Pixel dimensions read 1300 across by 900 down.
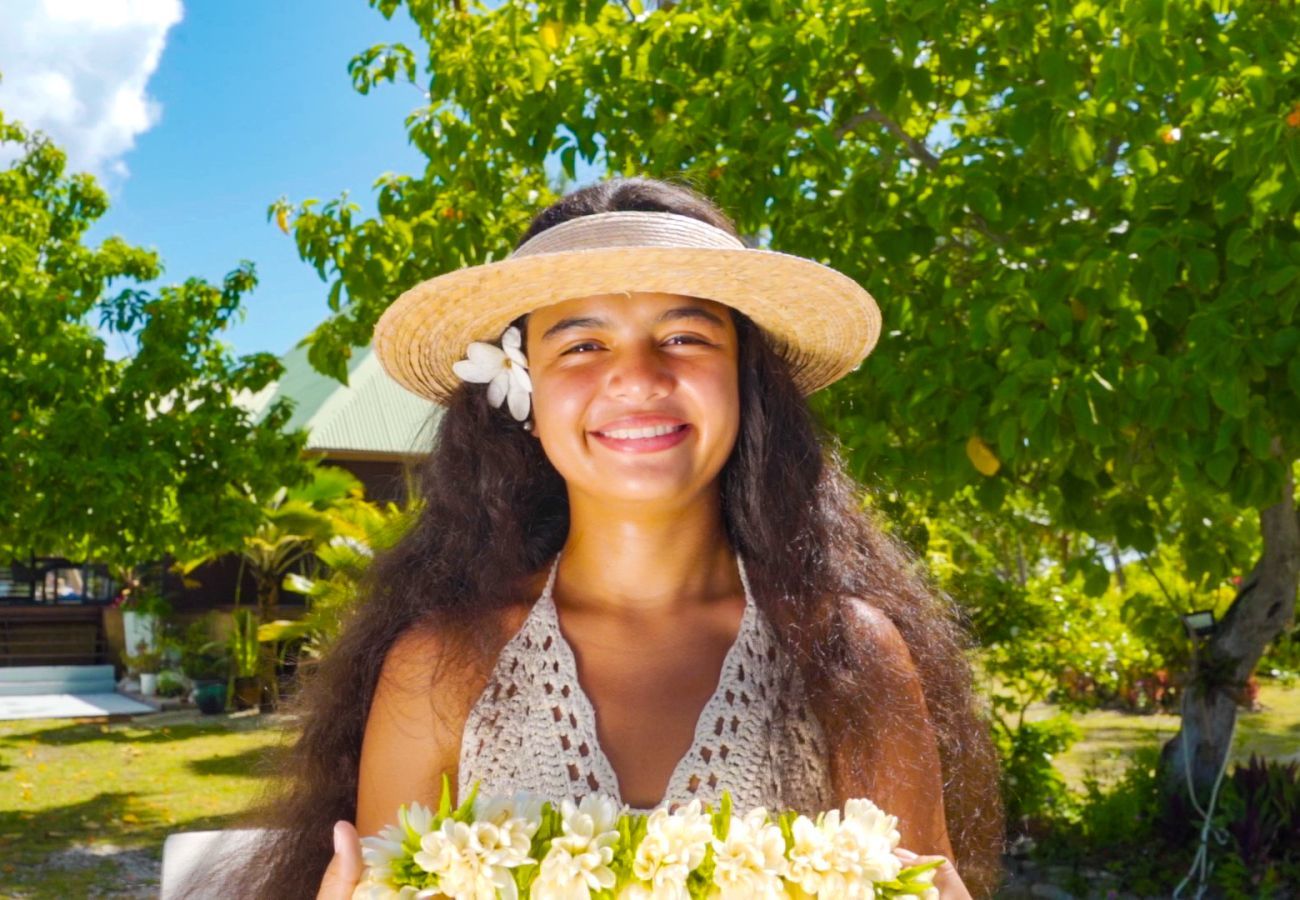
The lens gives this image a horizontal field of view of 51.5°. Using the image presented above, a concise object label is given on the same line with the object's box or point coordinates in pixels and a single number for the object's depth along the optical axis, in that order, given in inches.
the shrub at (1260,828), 262.8
